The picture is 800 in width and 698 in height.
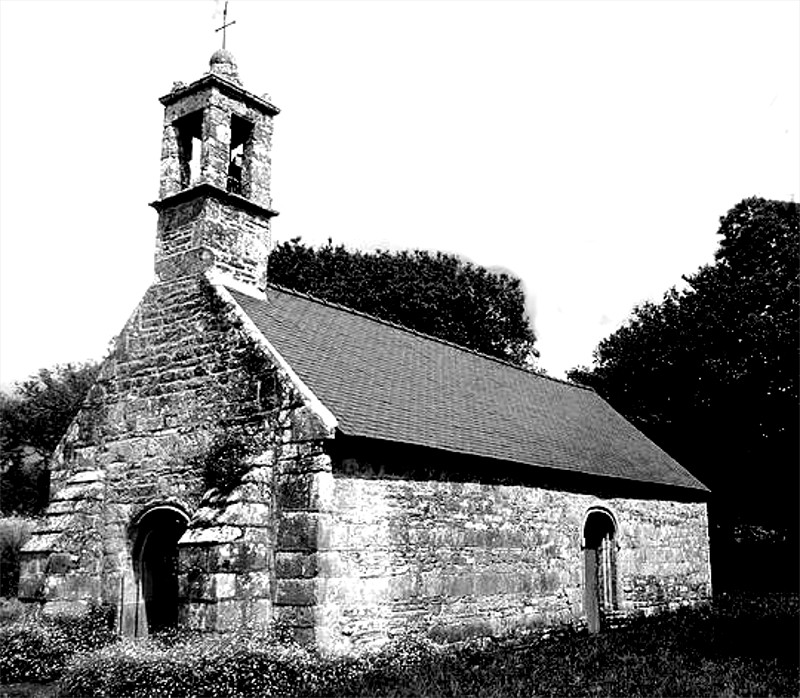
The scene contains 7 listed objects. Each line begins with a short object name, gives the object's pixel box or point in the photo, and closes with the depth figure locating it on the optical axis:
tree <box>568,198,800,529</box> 27.98
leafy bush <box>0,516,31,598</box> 24.28
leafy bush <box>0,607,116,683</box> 12.31
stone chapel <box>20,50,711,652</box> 11.81
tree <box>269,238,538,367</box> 34.50
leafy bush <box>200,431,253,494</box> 12.61
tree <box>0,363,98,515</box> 54.25
